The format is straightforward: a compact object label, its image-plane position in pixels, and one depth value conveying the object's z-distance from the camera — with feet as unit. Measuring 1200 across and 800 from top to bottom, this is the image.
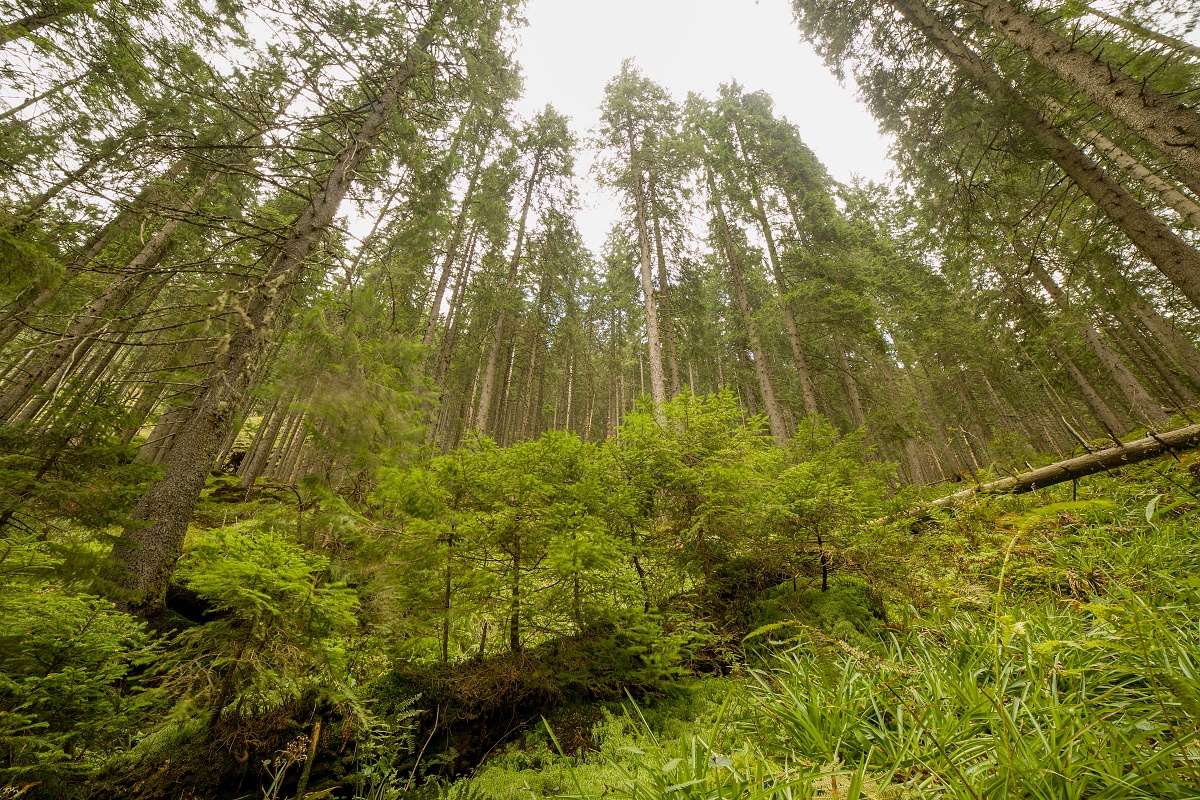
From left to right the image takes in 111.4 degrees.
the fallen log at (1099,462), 17.06
